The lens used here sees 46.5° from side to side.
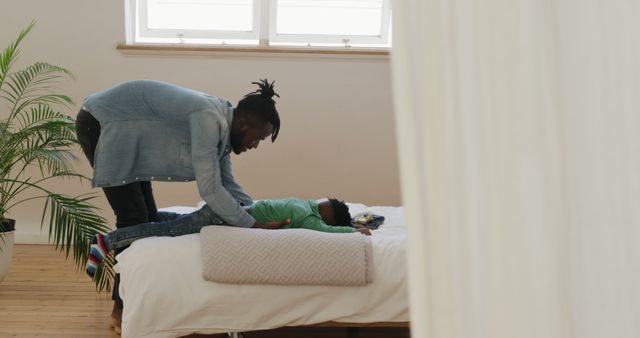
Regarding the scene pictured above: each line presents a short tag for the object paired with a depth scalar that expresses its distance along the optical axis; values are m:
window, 4.69
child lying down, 2.54
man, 2.54
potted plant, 3.12
